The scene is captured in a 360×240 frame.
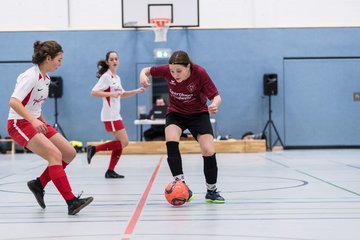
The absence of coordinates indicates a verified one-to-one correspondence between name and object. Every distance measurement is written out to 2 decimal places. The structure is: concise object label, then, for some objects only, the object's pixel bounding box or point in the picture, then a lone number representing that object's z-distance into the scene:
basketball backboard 16.02
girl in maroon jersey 5.42
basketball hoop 15.98
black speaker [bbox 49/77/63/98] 16.33
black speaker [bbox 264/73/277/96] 16.23
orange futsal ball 5.23
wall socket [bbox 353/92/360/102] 16.92
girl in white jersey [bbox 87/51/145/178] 8.27
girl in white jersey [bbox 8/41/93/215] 4.71
